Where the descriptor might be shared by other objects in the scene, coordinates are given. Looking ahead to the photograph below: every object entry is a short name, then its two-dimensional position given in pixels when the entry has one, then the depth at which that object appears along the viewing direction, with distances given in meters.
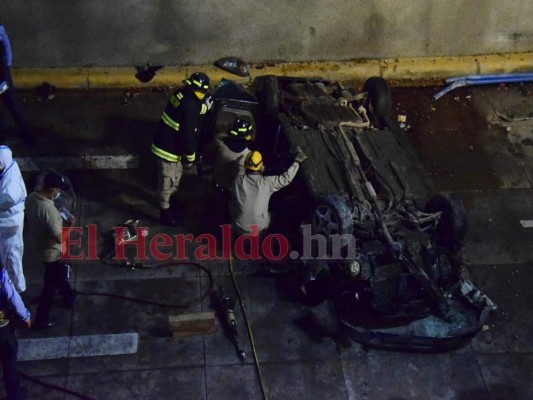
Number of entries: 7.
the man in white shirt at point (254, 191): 8.92
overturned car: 8.35
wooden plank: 8.30
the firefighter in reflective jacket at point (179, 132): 8.97
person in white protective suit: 8.10
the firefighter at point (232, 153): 9.29
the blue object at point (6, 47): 9.72
